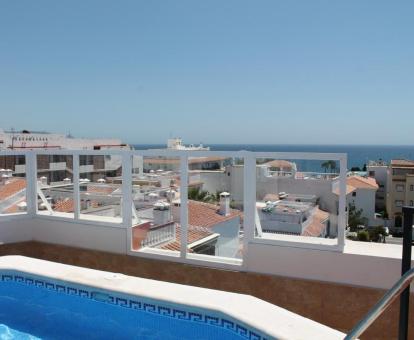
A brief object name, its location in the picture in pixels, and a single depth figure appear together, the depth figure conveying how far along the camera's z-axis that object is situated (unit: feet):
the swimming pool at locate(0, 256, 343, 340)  10.75
